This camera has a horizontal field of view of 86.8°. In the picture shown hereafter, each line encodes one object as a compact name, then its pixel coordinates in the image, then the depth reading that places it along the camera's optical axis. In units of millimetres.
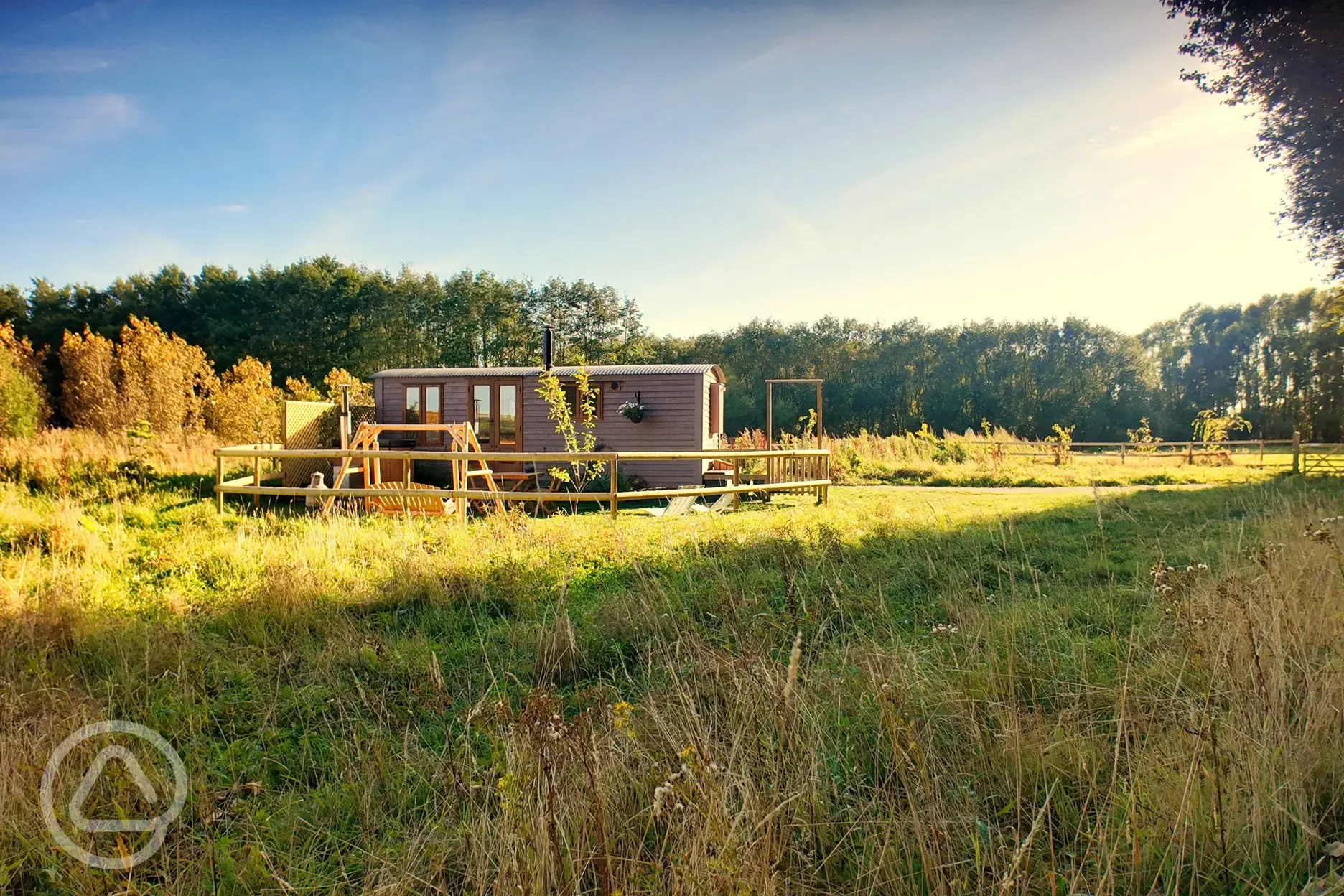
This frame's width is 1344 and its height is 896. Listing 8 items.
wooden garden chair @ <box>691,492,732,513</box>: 9656
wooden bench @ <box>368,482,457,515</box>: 8695
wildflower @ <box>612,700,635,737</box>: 1785
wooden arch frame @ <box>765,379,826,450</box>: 12842
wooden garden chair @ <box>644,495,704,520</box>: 9555
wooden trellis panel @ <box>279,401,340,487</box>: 12242
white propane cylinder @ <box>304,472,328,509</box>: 10223
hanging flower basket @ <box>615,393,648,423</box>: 14383
